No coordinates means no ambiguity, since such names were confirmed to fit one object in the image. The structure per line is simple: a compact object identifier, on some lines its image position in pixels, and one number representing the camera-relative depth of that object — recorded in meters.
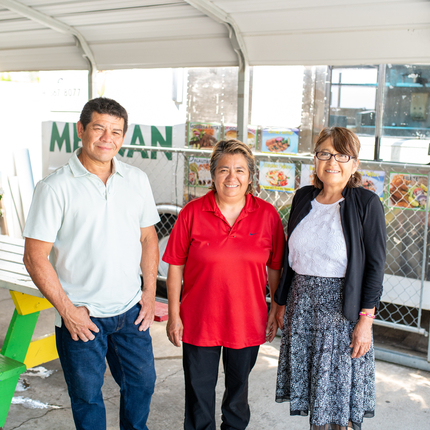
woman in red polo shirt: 2.22
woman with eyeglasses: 2.06
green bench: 2.65
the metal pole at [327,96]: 4.03
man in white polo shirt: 2.00
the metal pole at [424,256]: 3.54
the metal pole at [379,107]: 3.92
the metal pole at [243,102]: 3.87
